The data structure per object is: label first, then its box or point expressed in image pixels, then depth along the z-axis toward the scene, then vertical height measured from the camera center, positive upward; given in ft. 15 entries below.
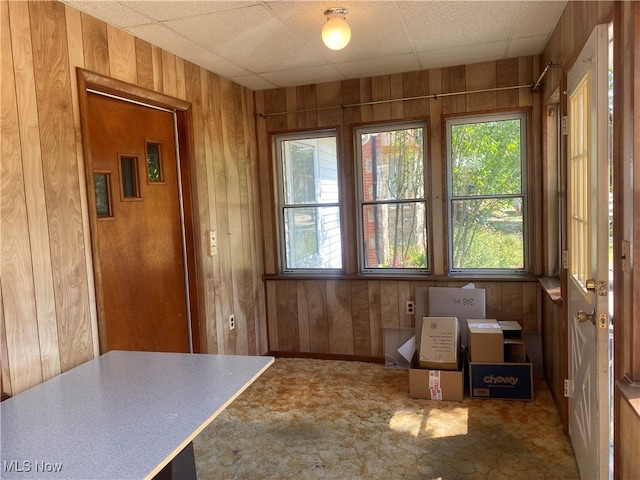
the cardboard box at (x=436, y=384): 10.55 -4.17
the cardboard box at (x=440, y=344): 10.72 -3.34
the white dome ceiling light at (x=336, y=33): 7.75 +2.94
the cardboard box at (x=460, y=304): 11.89 -2.65
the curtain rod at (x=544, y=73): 9.38 +2.70
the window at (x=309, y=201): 13.67 +0.21
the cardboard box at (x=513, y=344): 10.73 -3.37
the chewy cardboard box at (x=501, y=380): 10.38 -4.09
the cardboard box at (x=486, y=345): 10.50 -3.29
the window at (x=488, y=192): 12.07 +0.21
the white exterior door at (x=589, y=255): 5.94 -0.87
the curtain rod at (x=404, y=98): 11.80 +2.83
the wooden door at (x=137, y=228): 8.54 -0.23
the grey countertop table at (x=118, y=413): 4.40 -2.28
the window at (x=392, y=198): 12.87 +0.17
